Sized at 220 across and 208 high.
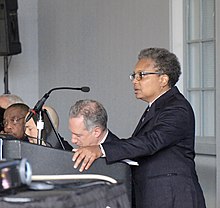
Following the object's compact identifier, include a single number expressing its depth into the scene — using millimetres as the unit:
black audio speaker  12211
